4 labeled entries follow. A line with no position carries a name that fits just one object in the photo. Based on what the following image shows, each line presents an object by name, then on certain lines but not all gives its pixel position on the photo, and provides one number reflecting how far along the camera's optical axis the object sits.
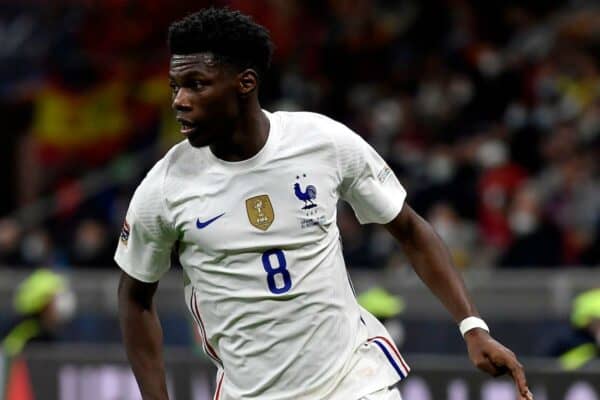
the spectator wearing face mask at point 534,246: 25.08
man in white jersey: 9.59
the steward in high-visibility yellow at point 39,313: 22.34
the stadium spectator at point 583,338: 17.98
